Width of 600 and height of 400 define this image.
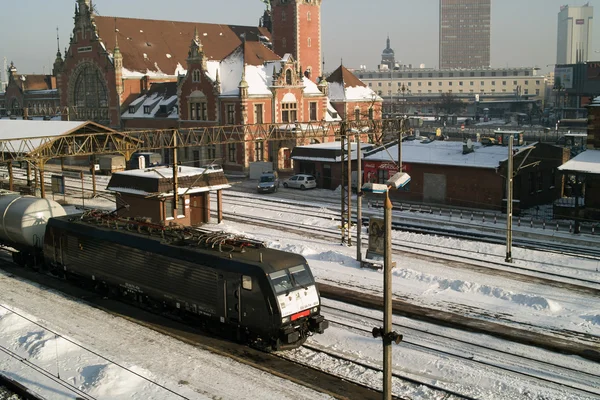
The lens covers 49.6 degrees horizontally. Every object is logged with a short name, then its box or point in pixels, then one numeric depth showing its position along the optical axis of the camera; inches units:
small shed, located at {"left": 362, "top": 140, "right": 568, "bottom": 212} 1786.4
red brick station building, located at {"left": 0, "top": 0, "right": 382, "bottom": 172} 2657.5
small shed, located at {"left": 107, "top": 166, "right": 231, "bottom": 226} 1555.1
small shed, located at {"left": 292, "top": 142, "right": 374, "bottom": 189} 2202.3
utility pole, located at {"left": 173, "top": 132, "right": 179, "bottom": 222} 1279.5
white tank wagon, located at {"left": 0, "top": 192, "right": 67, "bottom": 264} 1172.5
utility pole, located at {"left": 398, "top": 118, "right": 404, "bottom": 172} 1488.7
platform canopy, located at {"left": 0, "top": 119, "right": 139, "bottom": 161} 1656.0
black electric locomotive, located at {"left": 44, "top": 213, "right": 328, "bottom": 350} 757.9
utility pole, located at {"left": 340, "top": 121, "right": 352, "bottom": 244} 1379.2
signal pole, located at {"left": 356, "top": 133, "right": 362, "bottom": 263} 1221.2
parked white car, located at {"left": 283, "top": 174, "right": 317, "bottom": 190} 2214.8
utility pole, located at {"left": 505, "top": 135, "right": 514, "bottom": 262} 1237.7
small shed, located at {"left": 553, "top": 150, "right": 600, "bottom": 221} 1523.1
